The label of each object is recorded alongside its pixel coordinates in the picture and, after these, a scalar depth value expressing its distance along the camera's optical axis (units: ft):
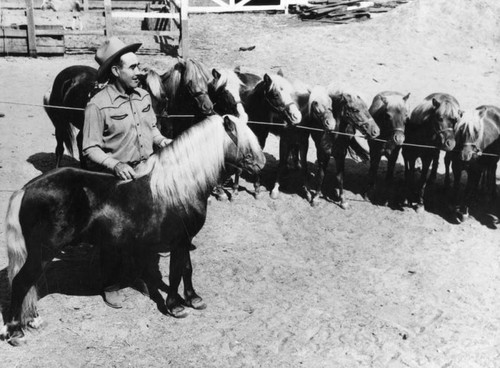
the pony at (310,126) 29.12
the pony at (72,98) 28.50
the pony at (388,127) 29.27
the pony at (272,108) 29.17
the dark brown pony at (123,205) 17.11
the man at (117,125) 17.94
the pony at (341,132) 28.76
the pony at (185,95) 28.30
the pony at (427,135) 28.35
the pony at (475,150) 28.07
